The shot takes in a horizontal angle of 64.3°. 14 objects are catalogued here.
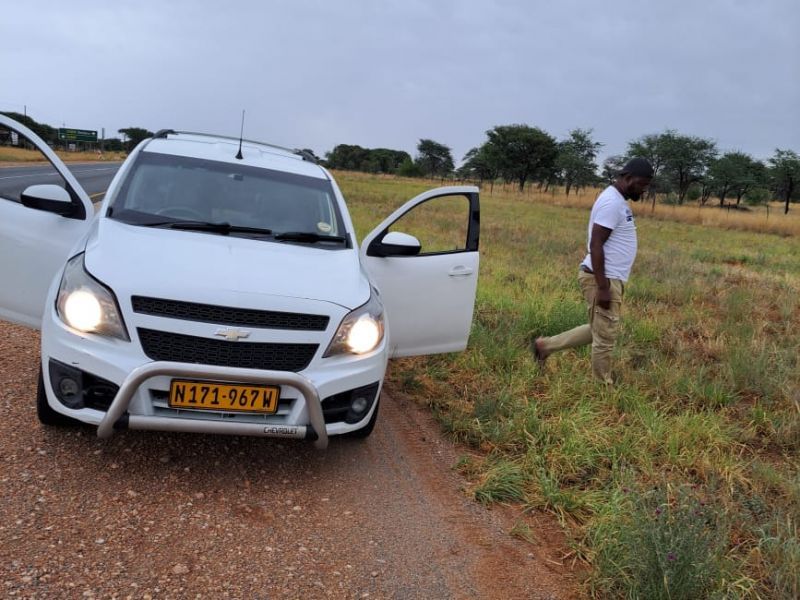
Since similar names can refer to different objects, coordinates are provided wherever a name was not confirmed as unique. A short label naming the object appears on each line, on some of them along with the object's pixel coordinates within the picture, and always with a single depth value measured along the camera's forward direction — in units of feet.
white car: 9.00
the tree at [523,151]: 170.09
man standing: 14.08
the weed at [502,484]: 10.66
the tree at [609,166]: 172.45
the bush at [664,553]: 7.68
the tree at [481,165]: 179.31
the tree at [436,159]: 247.09
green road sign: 211.53
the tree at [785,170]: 134.31
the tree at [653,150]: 146.82
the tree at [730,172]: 141.38
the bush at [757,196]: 149.07
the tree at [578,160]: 160.66
